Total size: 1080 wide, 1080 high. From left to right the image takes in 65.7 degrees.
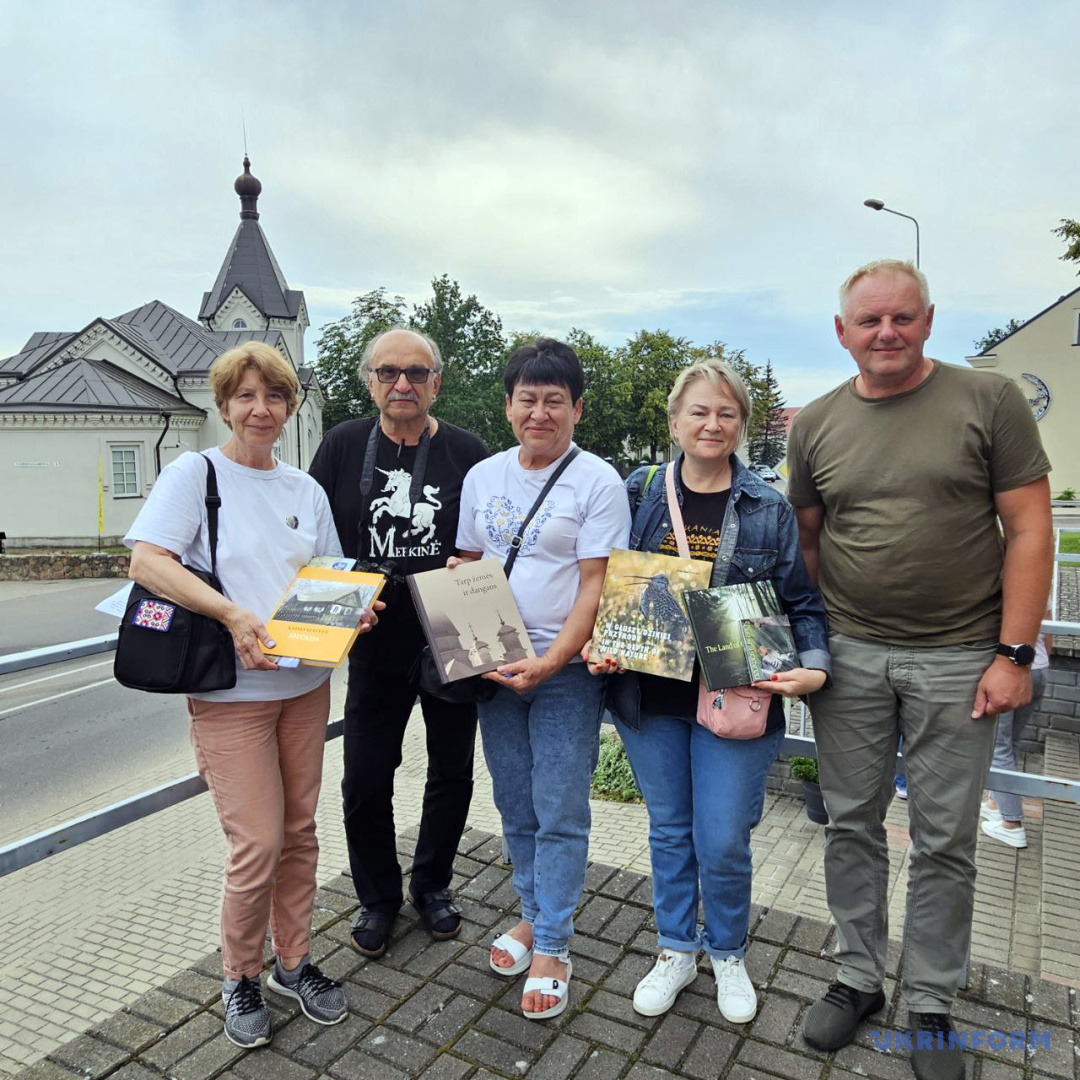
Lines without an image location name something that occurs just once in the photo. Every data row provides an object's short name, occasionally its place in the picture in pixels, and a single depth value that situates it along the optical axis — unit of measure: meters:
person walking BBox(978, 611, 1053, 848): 4.83
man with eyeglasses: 3.00
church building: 29.27
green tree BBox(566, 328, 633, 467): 54.03
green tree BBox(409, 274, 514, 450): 47.91
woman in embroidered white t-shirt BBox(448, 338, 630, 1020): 2.70
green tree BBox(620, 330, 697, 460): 53.75
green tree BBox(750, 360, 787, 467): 79.62
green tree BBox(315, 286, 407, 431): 49.09
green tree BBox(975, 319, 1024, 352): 98.38
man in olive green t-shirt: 2.40
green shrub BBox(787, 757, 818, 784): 5.89
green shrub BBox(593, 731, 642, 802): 6.39
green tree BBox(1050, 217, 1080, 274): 24.30
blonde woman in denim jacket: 2.61
